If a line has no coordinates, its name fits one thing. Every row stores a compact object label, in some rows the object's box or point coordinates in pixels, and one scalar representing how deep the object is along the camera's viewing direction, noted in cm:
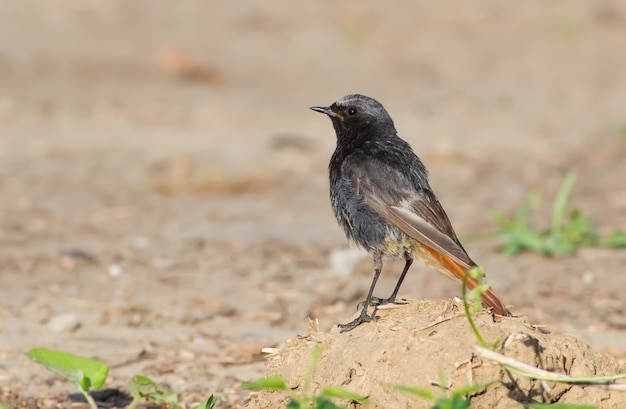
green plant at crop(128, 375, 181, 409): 955
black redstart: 1045
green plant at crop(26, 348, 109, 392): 896
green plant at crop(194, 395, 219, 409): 864
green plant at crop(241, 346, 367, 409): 715
